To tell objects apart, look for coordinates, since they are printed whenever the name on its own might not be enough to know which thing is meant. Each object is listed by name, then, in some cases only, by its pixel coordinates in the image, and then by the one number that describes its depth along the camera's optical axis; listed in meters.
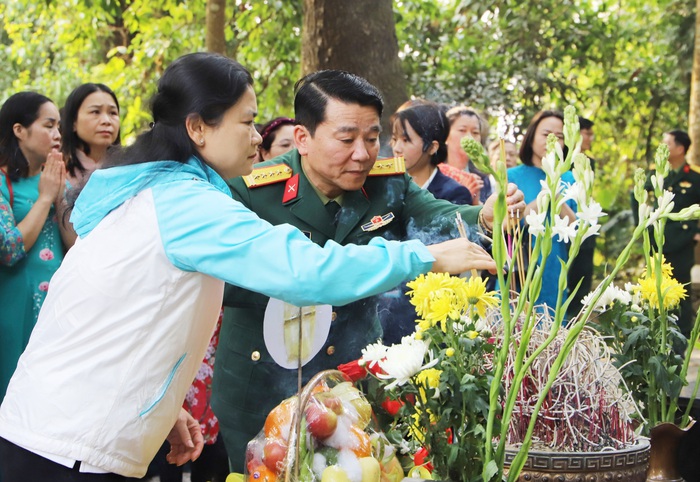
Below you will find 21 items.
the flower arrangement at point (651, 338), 2.21
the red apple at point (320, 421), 1.78
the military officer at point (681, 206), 7.74
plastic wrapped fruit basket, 1.72
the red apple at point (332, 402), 1.84
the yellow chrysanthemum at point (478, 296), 1.89
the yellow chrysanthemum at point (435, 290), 1.89
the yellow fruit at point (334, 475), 1.70
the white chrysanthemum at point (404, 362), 1.79
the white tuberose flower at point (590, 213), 1.51
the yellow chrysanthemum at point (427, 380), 1.83
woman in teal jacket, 1.78
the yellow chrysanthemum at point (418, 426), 1.83
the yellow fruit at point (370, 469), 1.72
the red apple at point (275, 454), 1.81
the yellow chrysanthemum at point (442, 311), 1.86
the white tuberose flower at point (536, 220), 1.55
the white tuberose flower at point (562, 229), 1.54
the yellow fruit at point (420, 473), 1.85
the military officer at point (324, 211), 2.72
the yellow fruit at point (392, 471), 1.81
